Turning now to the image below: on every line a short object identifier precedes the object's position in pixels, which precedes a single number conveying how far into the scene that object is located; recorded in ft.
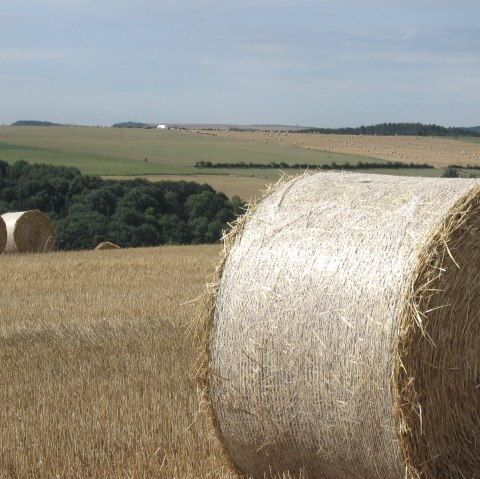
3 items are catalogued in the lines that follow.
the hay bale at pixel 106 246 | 75.50
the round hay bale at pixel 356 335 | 14.60
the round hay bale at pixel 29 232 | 66.90
